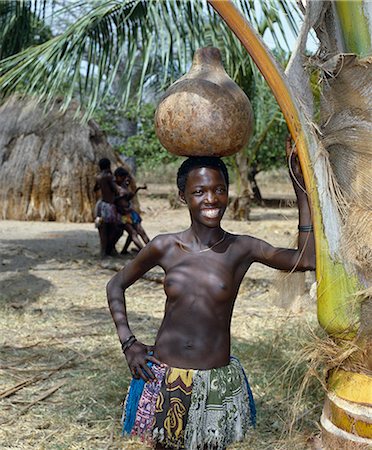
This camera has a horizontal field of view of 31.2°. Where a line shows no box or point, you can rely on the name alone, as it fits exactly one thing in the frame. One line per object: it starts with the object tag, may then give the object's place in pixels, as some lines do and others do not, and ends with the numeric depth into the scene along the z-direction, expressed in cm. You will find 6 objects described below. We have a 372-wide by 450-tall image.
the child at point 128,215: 802
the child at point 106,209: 799
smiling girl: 236
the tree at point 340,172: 218
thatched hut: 1224
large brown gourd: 225
